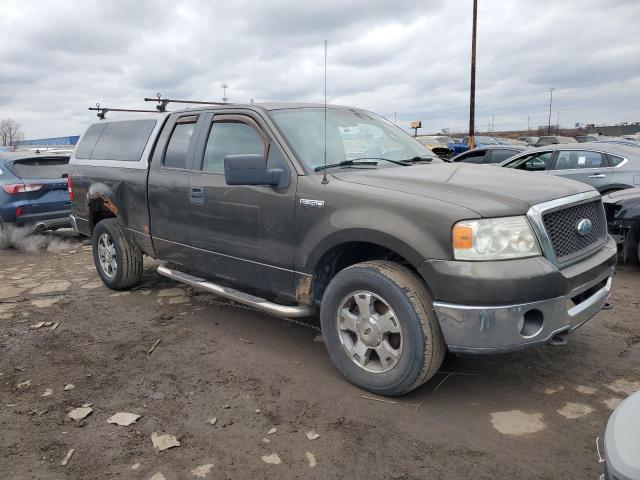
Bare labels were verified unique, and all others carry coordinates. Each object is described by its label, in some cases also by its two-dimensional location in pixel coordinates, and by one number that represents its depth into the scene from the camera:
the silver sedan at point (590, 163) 8.12
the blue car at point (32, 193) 8.09
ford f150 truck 2.84
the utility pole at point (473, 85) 21.77
